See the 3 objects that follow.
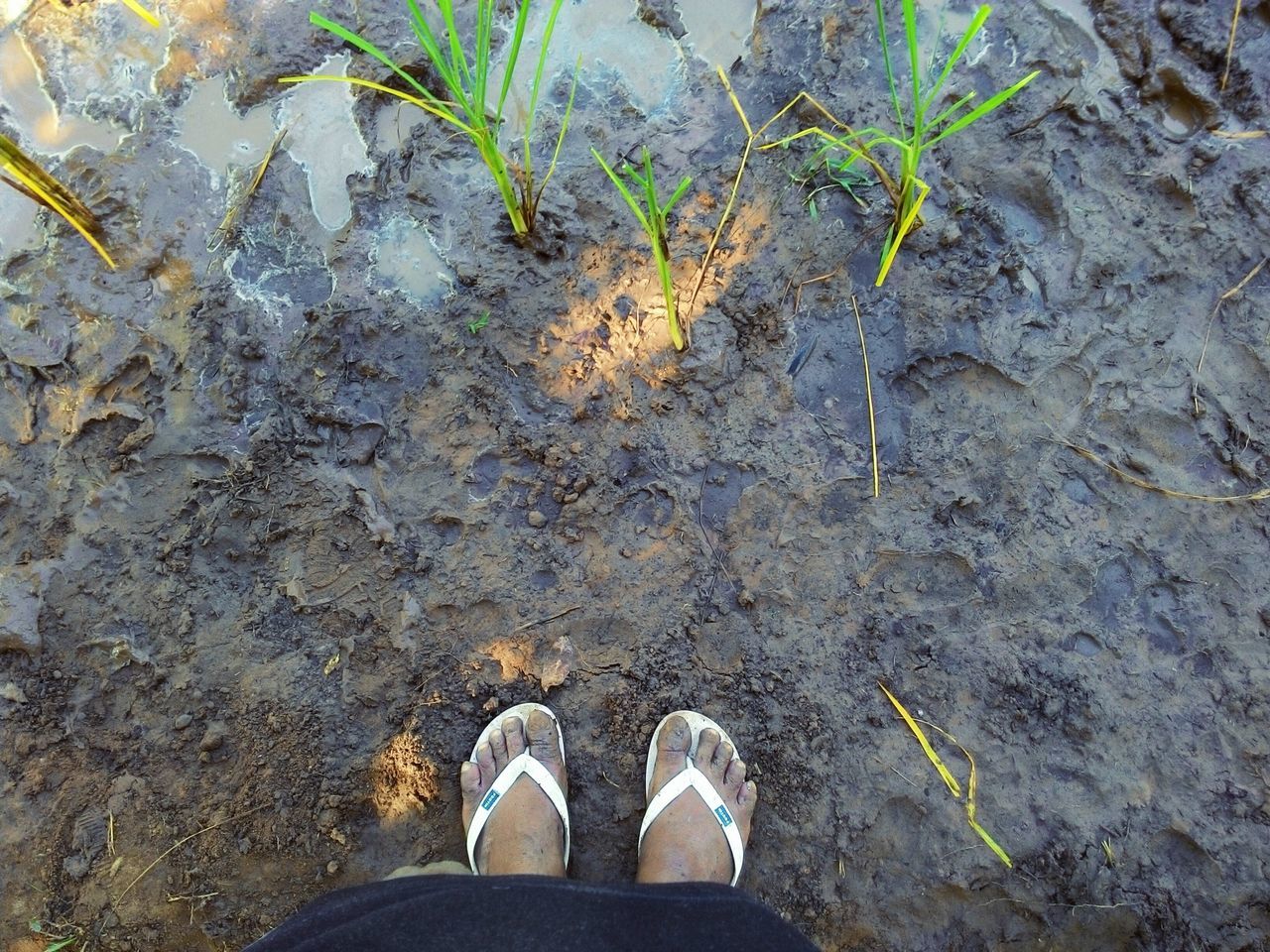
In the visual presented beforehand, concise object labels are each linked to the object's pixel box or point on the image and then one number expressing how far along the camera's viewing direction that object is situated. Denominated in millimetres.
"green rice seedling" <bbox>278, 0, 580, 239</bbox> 1526
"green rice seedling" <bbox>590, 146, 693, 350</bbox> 1579
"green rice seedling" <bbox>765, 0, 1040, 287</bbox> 1525
